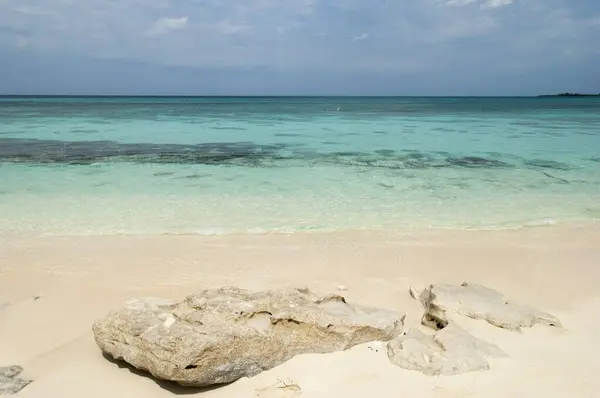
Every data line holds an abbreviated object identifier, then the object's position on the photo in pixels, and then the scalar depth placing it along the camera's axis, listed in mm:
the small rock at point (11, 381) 2889
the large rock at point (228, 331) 2857
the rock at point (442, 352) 3023
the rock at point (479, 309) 3666
